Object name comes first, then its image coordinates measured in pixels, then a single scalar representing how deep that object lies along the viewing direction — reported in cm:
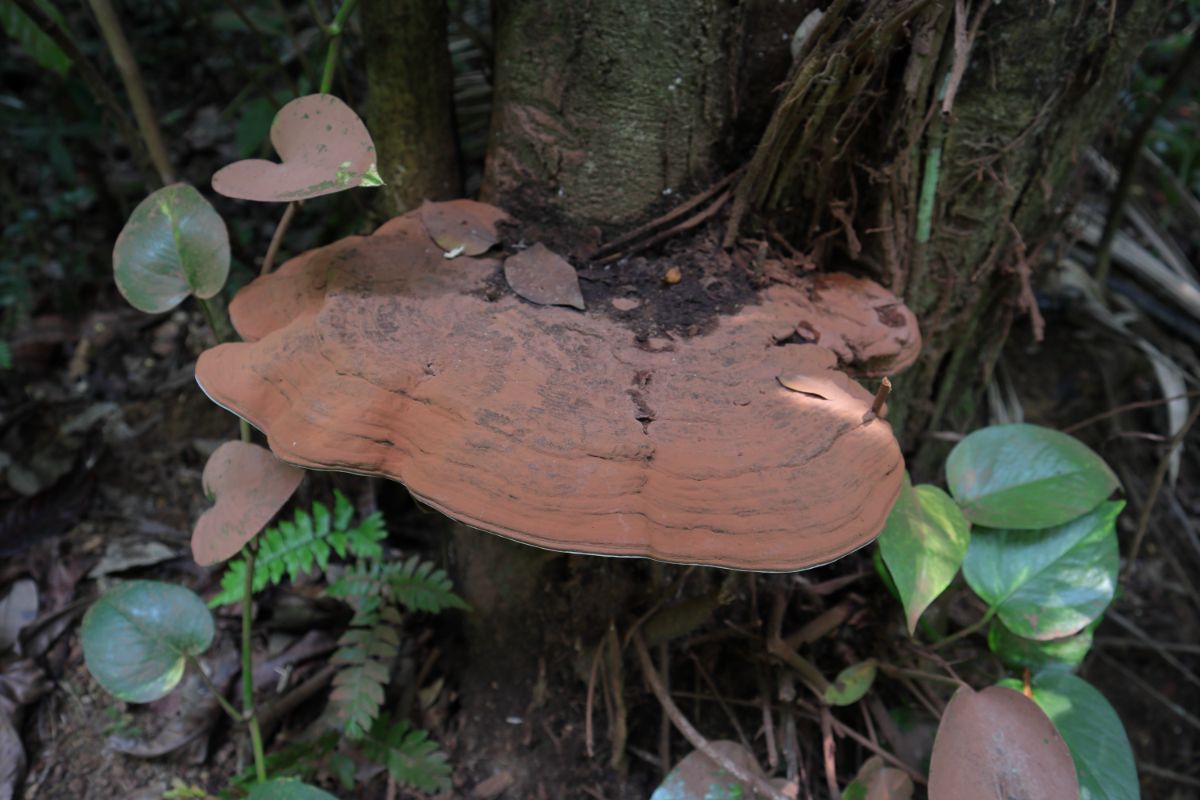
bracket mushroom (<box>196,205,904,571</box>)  54
